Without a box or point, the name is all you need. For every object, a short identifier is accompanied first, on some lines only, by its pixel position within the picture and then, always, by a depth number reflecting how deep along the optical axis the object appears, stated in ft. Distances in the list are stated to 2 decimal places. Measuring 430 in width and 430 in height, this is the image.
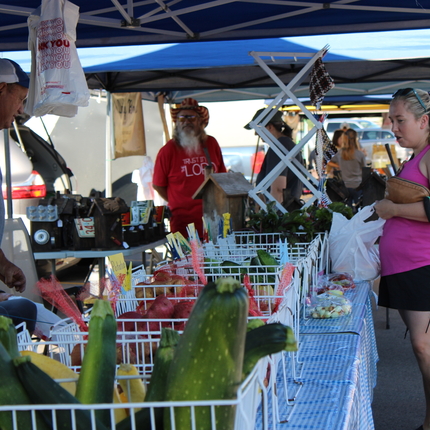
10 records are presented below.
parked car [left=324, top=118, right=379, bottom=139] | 66.85
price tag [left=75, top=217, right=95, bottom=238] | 14.97
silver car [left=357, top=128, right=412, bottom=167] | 62.52
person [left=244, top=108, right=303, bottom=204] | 18.26
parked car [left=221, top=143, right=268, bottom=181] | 55.93
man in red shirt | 16.93
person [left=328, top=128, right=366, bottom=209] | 31.48
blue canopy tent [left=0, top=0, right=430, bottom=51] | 12.41
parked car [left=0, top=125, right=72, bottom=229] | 22.12
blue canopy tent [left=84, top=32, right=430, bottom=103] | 18.89
